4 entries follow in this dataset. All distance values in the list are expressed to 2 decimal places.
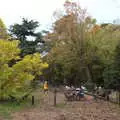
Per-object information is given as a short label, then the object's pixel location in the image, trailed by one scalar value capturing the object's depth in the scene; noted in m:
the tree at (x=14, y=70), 18.52
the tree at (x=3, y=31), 19.75
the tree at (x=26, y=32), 33.41
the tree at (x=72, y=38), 27.69
